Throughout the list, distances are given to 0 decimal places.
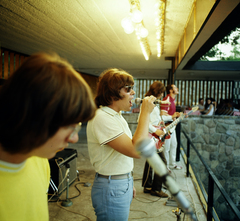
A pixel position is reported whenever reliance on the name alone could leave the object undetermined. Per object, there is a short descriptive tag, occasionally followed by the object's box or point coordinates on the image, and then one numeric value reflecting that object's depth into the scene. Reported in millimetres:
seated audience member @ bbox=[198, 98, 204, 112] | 10562
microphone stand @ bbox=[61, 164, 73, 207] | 3078
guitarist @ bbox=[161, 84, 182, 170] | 4465
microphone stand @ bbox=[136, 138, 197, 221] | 502
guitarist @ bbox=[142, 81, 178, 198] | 3393
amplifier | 3226
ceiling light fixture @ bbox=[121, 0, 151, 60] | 2752
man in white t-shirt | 1255
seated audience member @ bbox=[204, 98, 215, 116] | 9708
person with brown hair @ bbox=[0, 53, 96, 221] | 562
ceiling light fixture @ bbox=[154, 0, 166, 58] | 2918
